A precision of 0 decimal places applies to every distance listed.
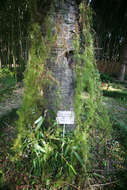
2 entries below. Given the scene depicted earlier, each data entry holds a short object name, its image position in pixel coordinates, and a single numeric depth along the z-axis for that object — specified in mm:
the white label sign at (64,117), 957
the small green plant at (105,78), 4478
